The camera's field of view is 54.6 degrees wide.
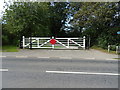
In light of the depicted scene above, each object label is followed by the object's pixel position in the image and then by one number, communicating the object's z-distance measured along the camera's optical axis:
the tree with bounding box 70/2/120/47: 14.32
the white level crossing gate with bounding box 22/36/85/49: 14.23
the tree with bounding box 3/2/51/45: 14.67
